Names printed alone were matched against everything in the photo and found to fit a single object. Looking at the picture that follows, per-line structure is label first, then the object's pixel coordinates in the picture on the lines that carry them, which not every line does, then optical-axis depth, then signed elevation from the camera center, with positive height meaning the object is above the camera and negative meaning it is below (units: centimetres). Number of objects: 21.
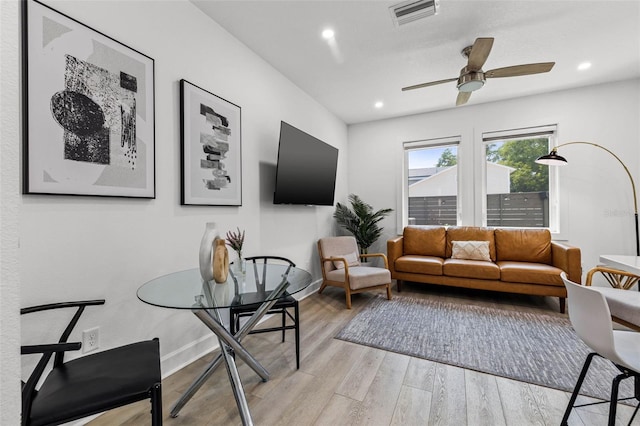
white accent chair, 335 -76
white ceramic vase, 158 -23
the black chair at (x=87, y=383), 95 -69
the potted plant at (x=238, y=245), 198 -25
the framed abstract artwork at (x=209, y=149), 210 +55
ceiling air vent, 211 +165
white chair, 115 -58
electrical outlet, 154 -73
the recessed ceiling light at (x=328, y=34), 250 +169
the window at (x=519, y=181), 403 +48
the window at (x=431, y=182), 457 +53
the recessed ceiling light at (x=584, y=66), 309 +170
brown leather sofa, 316 -66
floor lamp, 328 +62
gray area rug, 193 -116
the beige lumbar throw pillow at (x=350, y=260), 379 -69
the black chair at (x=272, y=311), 199 -79
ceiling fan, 225 +133
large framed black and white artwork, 134 +59
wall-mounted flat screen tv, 298 +54
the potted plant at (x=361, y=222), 459 -16
